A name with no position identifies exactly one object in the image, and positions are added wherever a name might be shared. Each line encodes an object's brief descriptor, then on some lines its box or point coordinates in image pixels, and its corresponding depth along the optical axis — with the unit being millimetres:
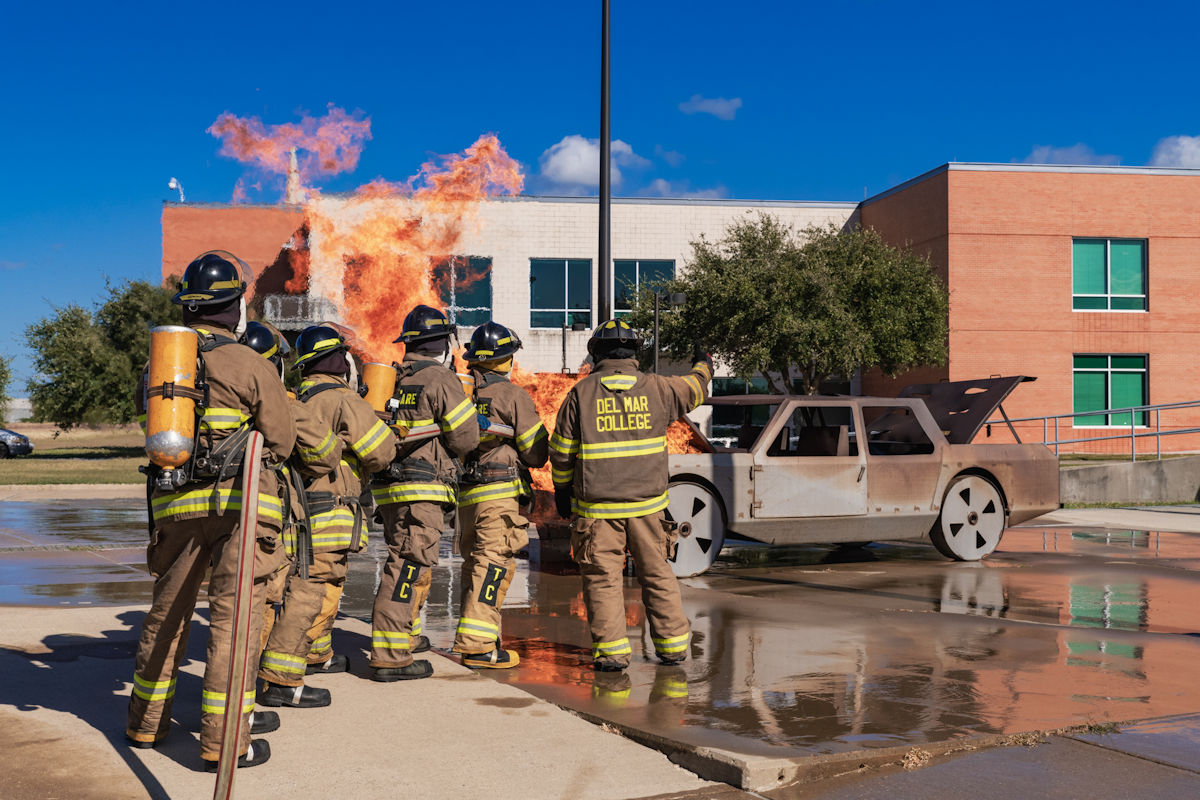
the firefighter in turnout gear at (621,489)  5961
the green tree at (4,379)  59469
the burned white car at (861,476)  9633
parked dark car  39281
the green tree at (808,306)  27453
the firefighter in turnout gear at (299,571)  4789
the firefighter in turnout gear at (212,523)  4215
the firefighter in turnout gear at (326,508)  5172
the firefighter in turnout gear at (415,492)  5734
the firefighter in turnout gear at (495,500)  6047
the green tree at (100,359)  37688
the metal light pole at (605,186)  12805
